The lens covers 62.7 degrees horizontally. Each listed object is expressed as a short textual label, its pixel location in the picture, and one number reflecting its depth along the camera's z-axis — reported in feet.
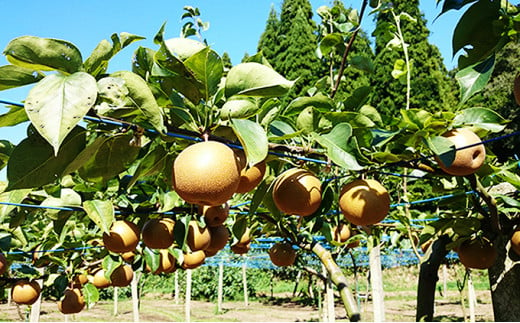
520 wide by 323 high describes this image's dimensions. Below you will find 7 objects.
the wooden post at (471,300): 21.79
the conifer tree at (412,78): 38.32
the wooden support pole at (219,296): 36.36
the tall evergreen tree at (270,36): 52.54
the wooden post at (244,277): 37.28
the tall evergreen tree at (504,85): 43.32
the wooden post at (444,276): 36.50
